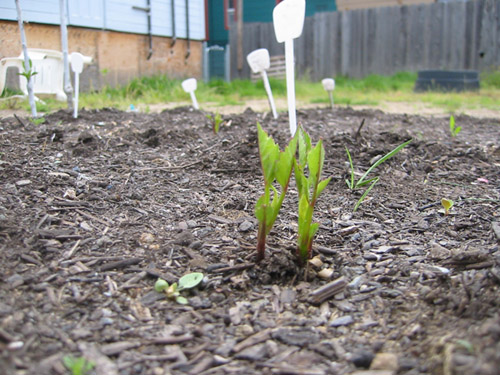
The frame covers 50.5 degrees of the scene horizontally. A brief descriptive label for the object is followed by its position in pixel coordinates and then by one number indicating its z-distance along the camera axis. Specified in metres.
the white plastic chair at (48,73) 1.51
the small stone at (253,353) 0.37
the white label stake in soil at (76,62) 1.02
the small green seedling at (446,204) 0.59
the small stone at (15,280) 0.42
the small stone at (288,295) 0.44
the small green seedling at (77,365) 0.31
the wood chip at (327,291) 0.43
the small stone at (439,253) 0.49
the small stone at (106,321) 0.40
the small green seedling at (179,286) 0.43
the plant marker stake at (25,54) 1.02
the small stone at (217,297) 0.44
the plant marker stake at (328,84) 1.35
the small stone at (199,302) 0.43
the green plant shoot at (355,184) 0.60
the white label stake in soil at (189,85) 1.35
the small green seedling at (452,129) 0.93
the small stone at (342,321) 0.41
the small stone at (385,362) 0.35
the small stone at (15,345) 0.34
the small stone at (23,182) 0.64
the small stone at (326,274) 0.47
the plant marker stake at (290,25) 0.63
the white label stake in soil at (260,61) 1.10
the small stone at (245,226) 0.55
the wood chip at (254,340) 0.38
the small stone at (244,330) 0.40
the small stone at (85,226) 0.53
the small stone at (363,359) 0.36
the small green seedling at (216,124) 1.01
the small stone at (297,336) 0.39
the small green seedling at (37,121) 0.99
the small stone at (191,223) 0.56
